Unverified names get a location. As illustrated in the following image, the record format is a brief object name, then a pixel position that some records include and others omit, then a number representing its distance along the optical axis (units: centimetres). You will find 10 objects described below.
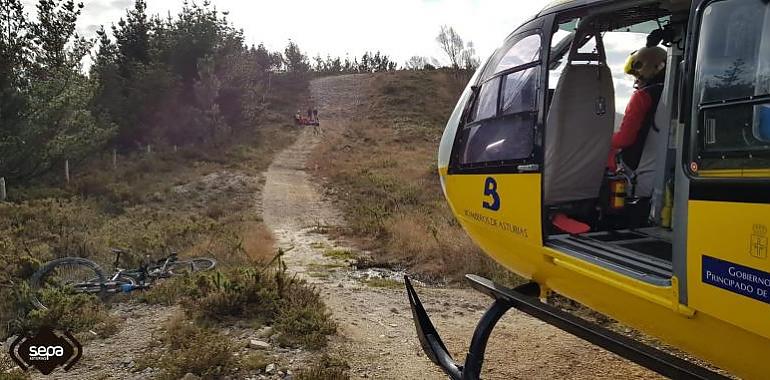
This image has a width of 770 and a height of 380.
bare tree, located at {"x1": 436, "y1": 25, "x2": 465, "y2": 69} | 4641
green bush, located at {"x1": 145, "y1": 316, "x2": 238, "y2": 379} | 451
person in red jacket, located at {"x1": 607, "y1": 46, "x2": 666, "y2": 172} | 389
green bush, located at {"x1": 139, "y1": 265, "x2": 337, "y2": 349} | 539
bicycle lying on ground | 670
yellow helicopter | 210
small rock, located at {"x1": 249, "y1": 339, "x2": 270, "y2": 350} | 509
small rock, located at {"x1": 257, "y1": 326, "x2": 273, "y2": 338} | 538
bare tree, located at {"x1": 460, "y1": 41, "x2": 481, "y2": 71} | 4720
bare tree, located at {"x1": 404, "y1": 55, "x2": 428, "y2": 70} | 5476
